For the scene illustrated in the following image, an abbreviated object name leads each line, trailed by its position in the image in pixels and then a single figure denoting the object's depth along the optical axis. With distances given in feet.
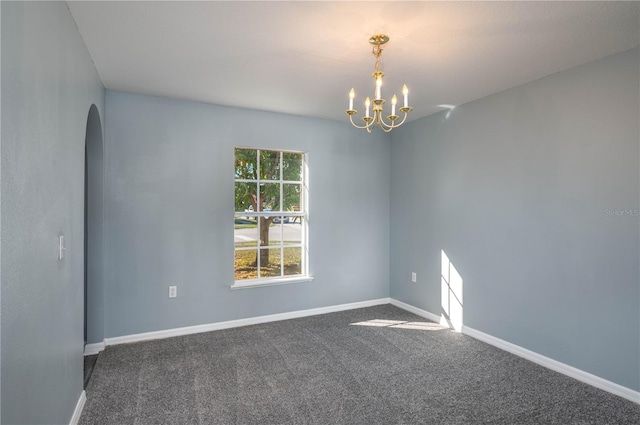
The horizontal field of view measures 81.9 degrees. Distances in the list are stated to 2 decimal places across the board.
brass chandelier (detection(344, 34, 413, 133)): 7.42
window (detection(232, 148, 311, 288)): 13.84
